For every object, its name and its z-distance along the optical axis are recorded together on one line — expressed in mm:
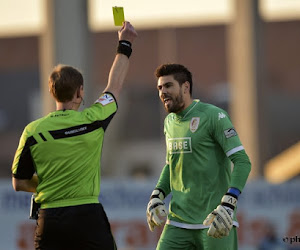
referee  13867
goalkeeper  15859
